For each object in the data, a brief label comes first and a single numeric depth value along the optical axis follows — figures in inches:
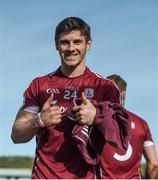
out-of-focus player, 189.5
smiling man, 130.0
